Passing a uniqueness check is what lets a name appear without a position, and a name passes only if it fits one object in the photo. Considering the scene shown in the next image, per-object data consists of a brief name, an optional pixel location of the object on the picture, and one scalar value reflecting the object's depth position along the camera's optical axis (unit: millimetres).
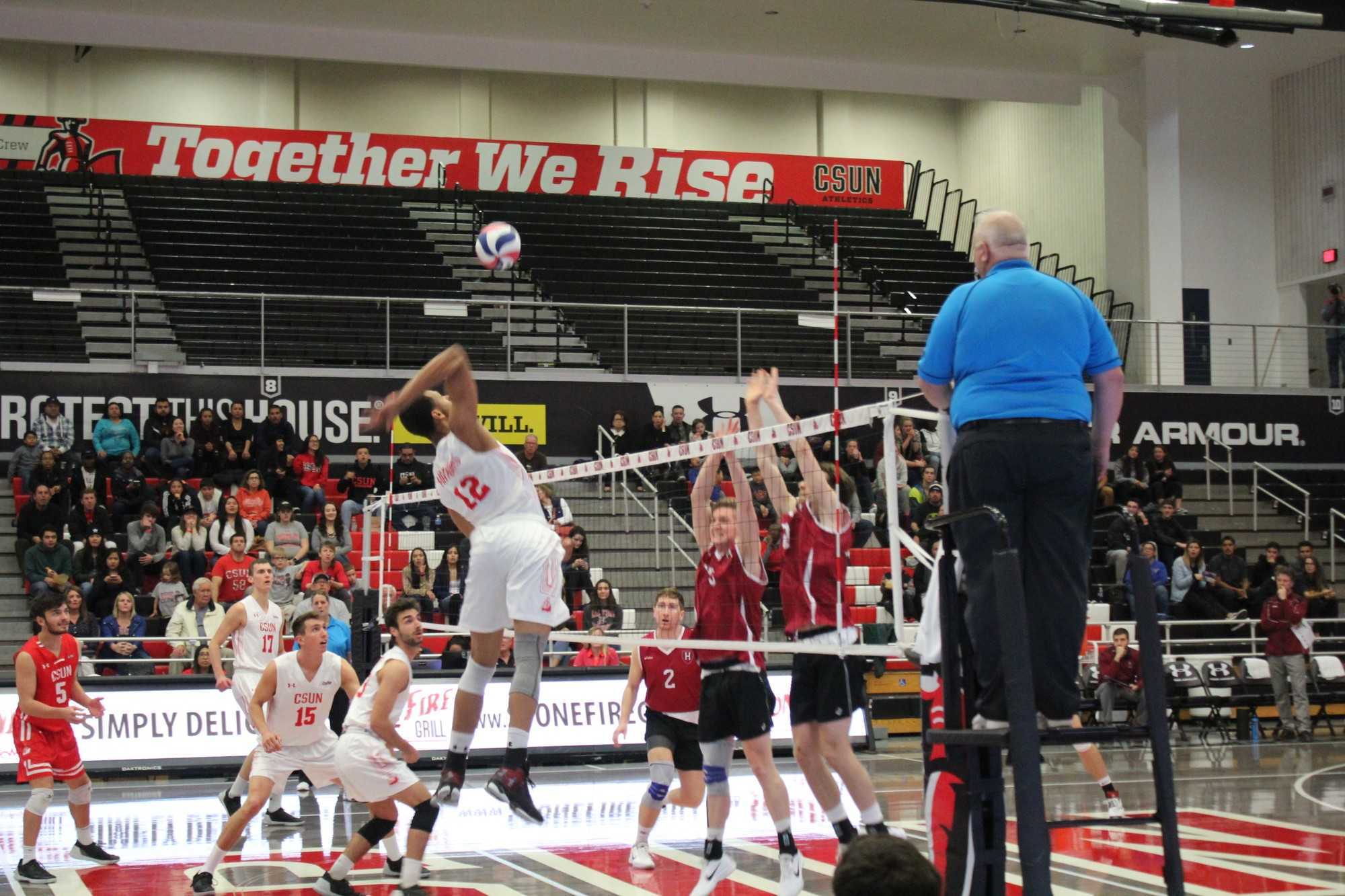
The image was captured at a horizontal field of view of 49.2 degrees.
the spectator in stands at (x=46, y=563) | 16688
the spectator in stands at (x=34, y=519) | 17547
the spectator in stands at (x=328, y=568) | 16641
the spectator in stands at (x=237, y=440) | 19297
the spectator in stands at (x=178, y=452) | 19219
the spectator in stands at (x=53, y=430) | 19422
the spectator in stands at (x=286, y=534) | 17344
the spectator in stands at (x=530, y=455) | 18047
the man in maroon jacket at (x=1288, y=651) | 17578
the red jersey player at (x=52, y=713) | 10094
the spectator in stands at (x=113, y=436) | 19281
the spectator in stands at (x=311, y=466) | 19484
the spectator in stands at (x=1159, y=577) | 19375
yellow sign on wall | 21719
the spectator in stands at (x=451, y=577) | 15984
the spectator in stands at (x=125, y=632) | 15570
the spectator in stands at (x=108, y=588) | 16438
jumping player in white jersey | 7082
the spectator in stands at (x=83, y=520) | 17656
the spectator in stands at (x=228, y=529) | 17531
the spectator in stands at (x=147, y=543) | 17109
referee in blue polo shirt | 4527
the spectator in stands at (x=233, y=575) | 16359
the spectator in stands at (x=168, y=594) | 16453
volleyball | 7156
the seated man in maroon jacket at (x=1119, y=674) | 16641
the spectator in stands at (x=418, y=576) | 15820
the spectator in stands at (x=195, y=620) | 15703
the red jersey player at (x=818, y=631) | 8008
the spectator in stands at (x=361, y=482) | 19297
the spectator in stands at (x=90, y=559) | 16891
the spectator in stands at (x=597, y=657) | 16953
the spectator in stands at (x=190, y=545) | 17109
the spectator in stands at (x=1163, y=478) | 21656
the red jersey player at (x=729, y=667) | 8227
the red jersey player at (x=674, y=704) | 9852
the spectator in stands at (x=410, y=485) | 18500
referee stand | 4125
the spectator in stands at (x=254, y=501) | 18156
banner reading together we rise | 28547
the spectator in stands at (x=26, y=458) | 19000
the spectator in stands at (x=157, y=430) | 19516
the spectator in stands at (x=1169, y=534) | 20516
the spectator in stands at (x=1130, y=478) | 21438
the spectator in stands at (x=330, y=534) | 17703
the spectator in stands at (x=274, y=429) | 19688
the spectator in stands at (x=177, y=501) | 18047
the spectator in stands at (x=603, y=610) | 14750
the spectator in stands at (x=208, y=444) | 19234
